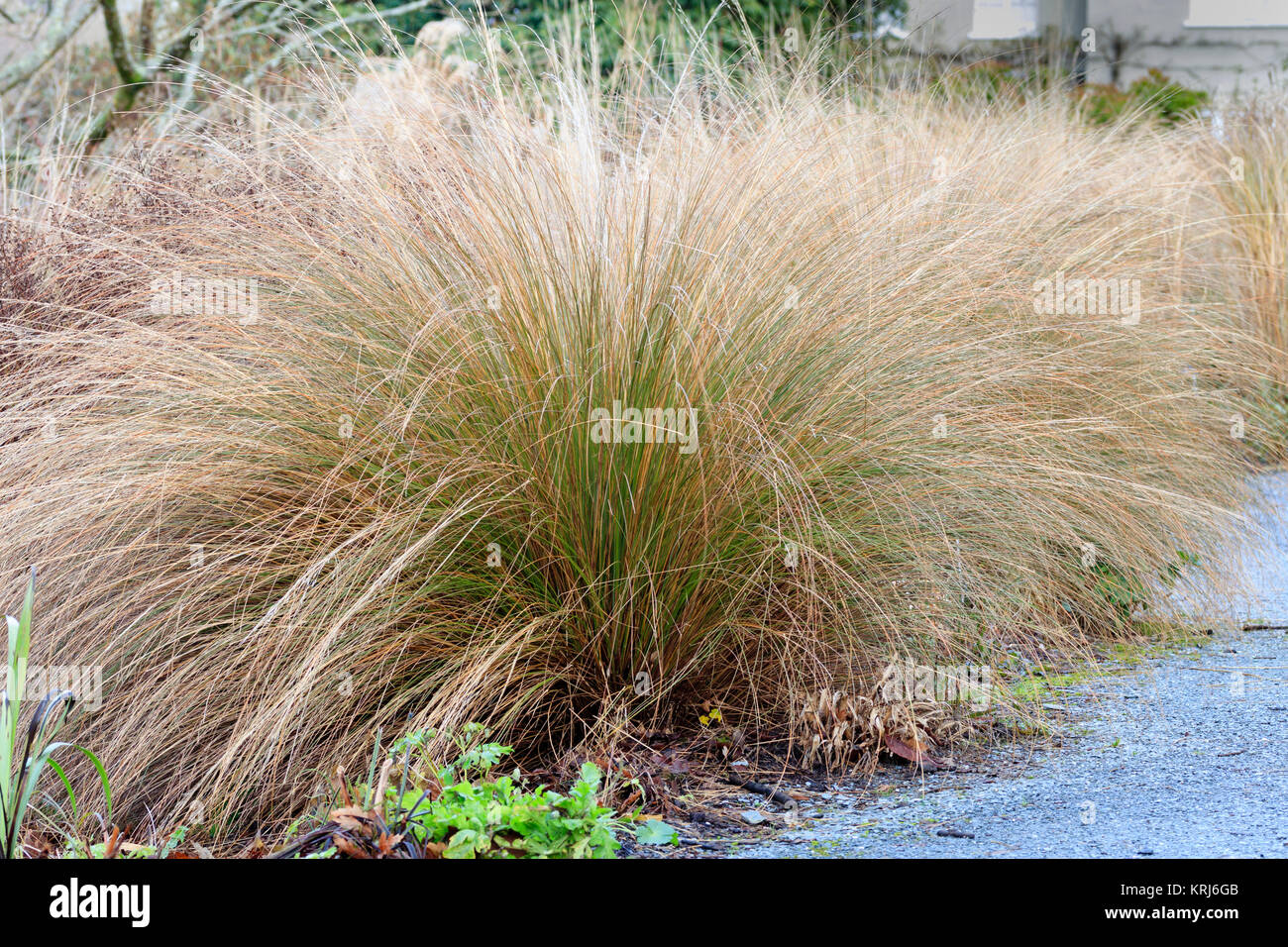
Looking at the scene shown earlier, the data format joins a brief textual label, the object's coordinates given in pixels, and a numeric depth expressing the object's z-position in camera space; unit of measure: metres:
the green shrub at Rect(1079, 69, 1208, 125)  9.90
